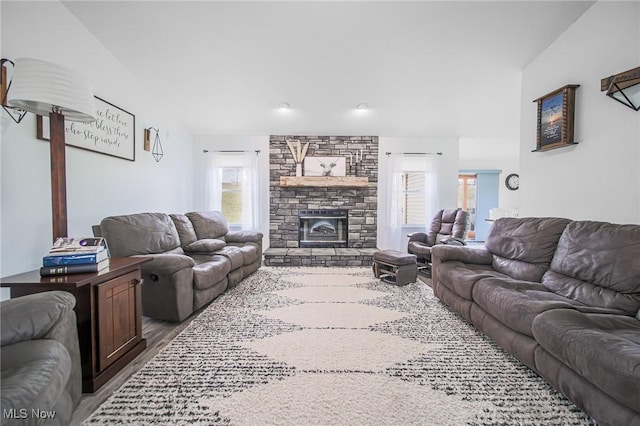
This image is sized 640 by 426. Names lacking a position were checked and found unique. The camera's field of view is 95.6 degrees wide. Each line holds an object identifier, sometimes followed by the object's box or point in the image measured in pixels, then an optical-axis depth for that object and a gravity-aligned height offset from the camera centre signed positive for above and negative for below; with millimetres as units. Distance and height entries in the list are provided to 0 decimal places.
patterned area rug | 1432 -1044
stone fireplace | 5527 +35
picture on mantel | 5488 +697
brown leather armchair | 4332 -519
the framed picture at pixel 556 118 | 2623 +812
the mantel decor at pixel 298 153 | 5412 +933
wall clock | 8055 +608
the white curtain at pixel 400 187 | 5539 +303
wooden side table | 1562 -643
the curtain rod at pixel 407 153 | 5584 +961
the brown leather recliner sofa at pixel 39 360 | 940 -591
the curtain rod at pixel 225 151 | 5472 +985
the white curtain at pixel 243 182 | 5453 +394
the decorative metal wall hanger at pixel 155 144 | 3887 +819
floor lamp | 1640 +619
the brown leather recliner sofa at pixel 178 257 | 2491 -587
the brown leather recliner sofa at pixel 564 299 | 1264 -638
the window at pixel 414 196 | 5684 +135
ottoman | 3717 -839
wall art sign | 2594 +705
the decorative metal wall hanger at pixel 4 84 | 1984 +817
